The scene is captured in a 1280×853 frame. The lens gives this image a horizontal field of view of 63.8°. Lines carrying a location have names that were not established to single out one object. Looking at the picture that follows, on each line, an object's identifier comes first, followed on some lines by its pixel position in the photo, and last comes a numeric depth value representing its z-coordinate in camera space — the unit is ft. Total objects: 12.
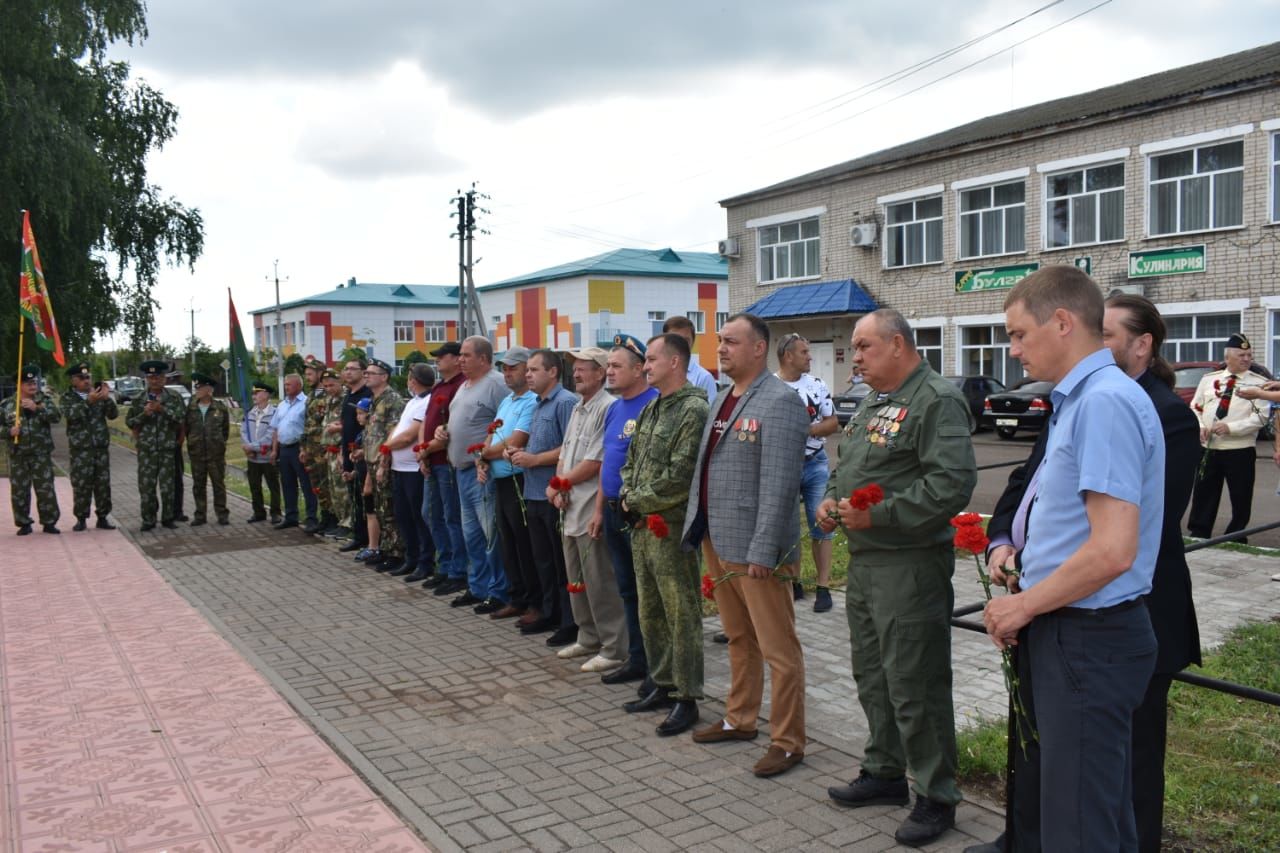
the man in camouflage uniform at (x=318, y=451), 40.09
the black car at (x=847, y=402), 84.30
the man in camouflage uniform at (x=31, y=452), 41.98
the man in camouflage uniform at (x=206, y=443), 44.96
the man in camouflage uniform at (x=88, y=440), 43.04
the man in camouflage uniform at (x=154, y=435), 44.27
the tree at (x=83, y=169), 77.46
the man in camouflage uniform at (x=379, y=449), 33.32
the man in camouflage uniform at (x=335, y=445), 37.93
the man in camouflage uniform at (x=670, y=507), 17.90
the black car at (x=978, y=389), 85.40
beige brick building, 74.74
